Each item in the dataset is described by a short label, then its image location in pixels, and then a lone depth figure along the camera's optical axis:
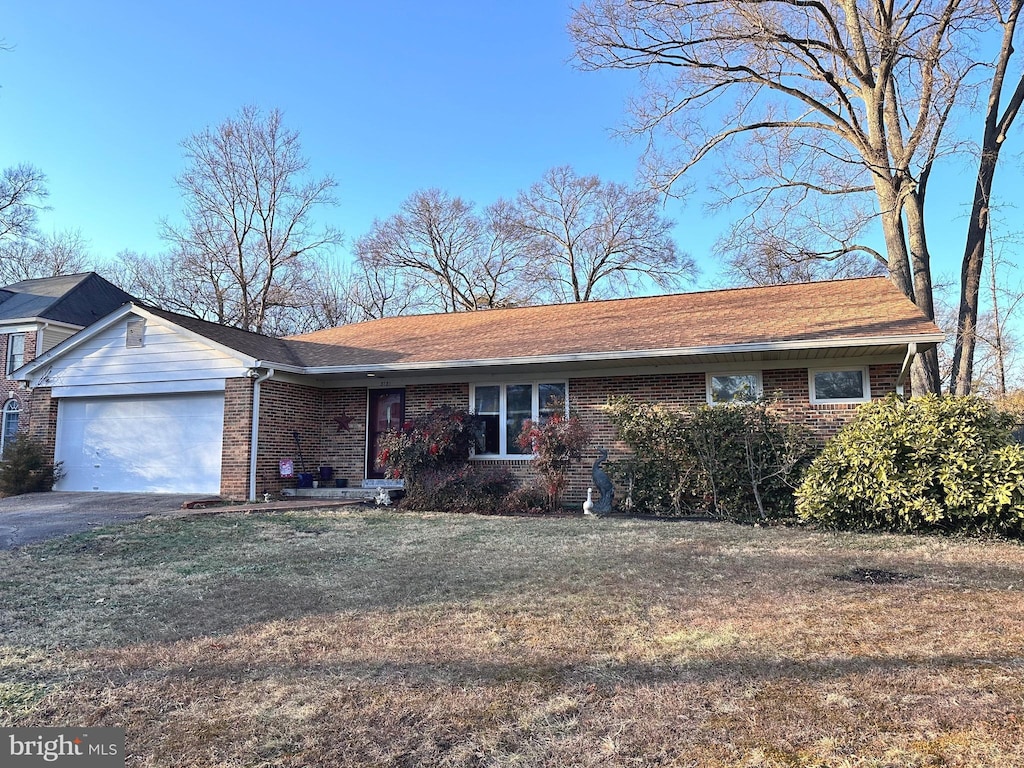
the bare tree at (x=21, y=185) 19.86
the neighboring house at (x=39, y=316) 21.58
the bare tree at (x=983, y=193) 14.58
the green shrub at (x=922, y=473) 7.32
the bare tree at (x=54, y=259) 32.84
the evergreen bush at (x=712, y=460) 9.23
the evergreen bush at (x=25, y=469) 12.94
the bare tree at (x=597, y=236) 30.42
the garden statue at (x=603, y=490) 10.18
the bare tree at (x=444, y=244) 32.34
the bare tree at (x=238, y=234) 29.17
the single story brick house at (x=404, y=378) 10.54
